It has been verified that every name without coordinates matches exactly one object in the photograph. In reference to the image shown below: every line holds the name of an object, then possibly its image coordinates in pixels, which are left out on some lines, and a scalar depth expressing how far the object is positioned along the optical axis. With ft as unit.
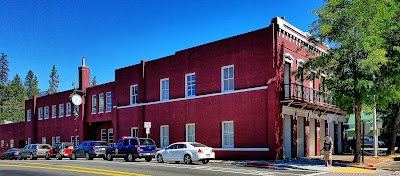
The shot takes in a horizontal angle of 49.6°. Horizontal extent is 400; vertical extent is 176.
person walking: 71.31
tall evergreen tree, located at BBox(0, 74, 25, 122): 326.24
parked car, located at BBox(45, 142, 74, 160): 114.83
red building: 85.40
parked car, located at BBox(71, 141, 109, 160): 105.60
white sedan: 78.23
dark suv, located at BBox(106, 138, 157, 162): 90.94
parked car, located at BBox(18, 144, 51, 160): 121.29
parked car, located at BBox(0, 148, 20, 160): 131.01
